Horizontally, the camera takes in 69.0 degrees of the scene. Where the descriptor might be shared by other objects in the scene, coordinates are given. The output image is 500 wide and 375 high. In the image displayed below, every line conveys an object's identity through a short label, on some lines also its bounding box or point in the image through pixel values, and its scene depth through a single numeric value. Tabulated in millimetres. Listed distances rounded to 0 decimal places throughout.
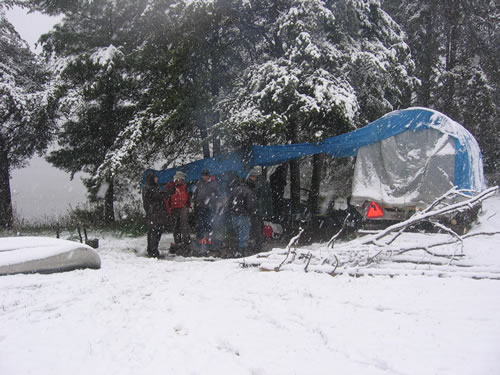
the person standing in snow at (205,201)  7848
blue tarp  6652
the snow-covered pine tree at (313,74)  9766
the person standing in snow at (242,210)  7184
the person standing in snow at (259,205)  7504
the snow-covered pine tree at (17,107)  12180
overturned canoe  5090
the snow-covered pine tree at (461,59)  14958
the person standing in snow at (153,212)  7614
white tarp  6852
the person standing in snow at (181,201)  8039
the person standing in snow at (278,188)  10139
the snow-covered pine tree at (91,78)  11805
